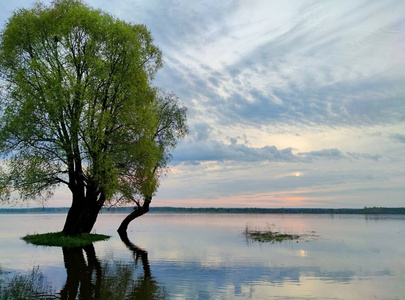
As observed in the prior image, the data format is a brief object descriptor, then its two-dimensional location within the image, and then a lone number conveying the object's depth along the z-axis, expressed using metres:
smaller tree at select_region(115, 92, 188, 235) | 39.66
